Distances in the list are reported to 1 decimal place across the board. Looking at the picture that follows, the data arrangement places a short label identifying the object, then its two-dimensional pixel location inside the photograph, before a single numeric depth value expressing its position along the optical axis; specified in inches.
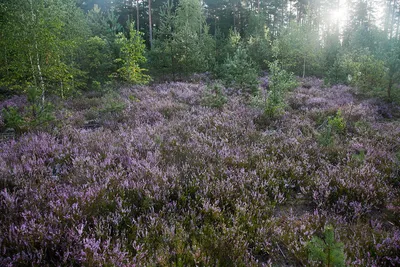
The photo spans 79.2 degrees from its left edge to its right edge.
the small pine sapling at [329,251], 72.5
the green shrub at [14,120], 243.6
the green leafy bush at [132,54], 591.8
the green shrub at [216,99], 382.3
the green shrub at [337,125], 277.7
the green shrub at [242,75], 554.9
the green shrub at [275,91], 329.1
